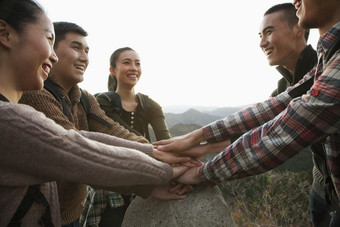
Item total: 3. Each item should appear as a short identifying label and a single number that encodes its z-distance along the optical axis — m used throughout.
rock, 0.73
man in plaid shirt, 0.54
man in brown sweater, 0.77
